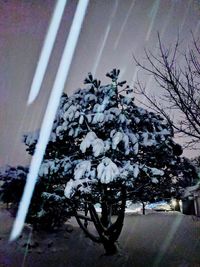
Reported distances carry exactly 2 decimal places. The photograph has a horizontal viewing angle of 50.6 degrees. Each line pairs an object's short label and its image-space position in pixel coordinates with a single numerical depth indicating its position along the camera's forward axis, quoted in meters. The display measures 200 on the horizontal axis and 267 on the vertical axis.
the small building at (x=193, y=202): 19.37
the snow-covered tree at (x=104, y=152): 6.82
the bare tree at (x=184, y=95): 5.01
